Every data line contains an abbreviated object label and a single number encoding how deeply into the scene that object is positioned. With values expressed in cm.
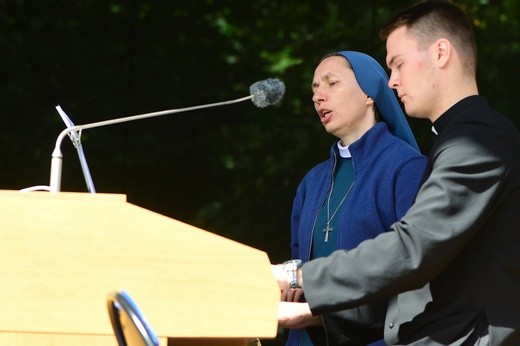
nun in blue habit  621
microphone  664
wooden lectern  462
